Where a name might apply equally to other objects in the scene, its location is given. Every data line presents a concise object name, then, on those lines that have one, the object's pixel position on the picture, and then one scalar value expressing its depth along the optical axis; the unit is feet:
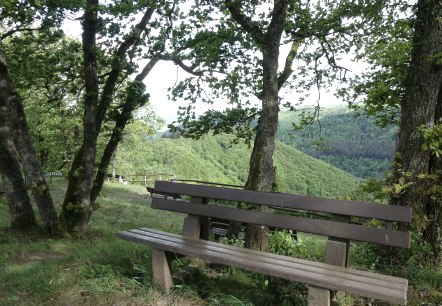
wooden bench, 8.56
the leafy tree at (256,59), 15.99
